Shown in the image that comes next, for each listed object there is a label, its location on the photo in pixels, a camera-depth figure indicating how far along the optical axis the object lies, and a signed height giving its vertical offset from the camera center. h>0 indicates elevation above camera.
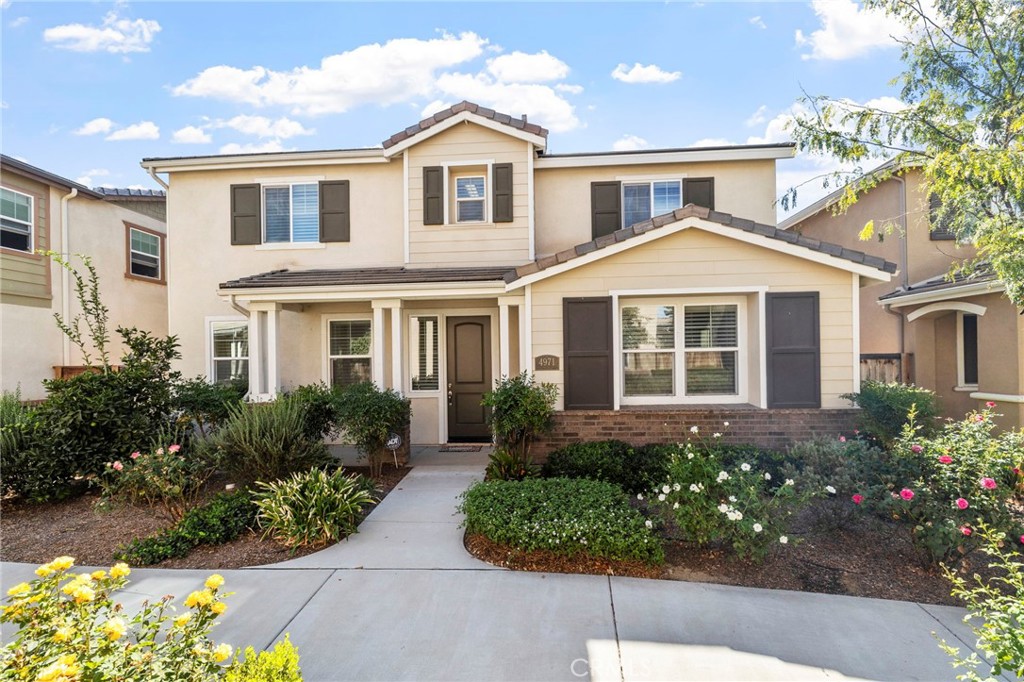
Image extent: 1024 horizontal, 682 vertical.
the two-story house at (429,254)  7.46 +1.80
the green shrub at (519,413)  6.75 -0.98
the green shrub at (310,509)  4.78 -1.68
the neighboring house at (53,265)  10.47 +2.16
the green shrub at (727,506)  4.16 -1.48
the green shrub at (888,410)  6.46 -0.95
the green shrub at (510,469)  6.51 -1.71
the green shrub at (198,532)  4.46 -1.85
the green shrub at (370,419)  7.16 -1.11
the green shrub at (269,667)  2.02 -1.38
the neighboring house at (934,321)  7.95 +0.37
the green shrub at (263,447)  5.99 -1.28
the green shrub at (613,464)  6.25 -1.63
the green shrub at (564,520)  4.28 -1.67
